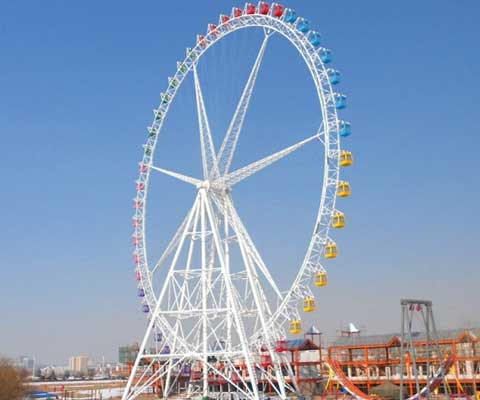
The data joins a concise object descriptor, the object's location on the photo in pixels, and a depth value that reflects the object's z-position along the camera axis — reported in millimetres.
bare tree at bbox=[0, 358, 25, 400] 68000
